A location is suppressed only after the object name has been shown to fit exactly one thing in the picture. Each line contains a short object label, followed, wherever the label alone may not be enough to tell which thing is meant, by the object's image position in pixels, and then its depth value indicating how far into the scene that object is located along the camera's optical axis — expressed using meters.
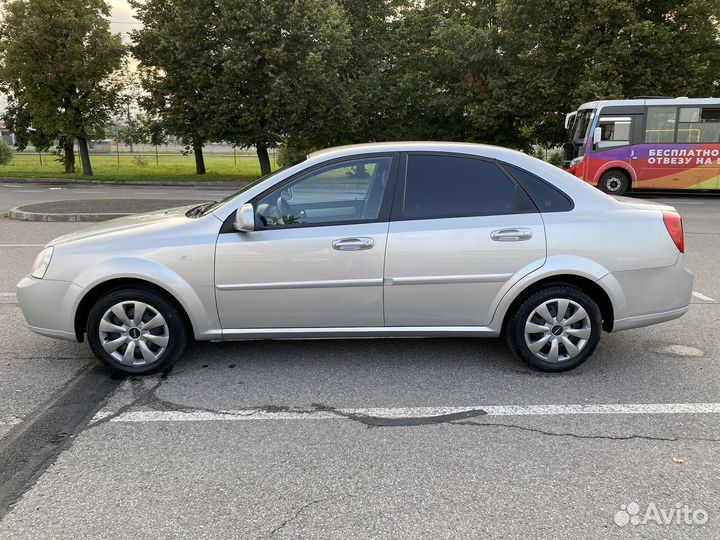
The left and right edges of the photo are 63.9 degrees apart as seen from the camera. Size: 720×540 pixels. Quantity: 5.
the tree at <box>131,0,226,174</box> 21.44
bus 16.36
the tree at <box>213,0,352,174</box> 20.52
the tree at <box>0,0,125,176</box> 24.08
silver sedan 3.89
